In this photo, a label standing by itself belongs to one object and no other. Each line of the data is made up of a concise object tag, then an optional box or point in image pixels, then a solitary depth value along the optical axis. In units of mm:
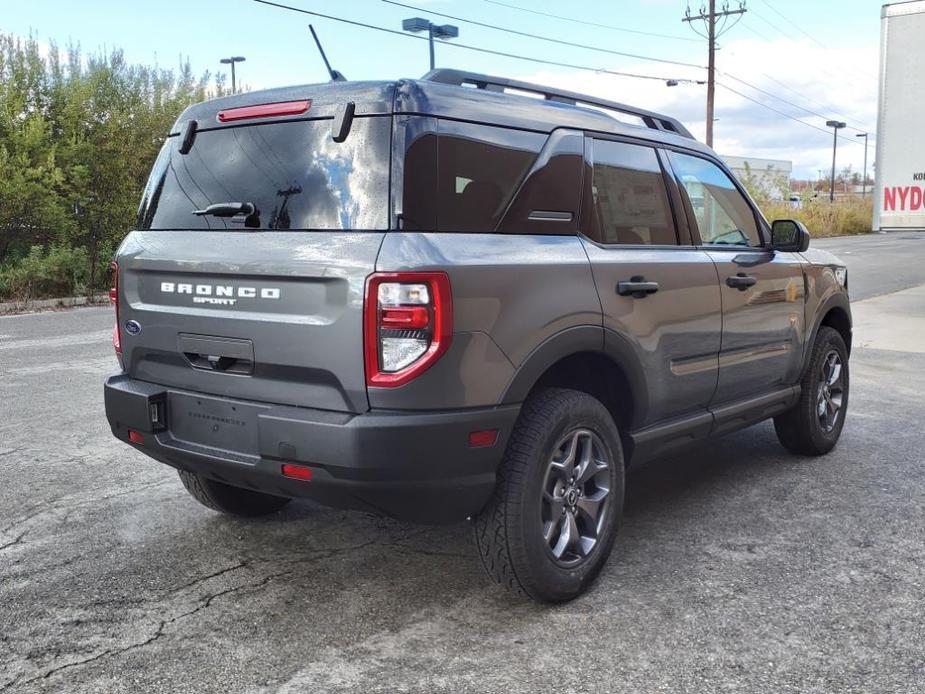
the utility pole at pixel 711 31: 40125
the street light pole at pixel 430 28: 26017
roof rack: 3502
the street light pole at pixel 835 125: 92225
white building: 47125
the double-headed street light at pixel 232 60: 40344
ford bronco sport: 3025
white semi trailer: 12102
